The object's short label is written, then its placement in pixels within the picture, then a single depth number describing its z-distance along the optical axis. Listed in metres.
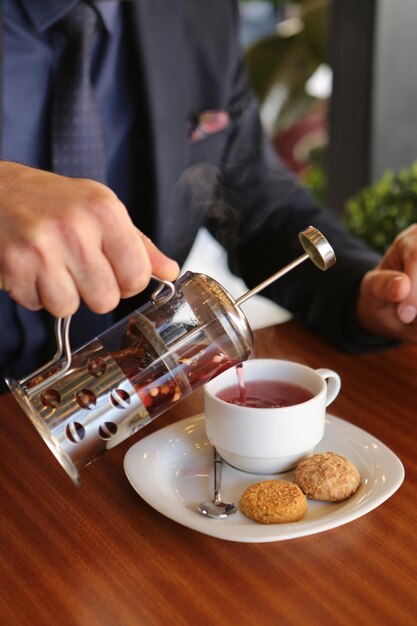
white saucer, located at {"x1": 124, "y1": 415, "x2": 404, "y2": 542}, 0.86
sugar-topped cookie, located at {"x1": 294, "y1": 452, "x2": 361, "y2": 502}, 0.93
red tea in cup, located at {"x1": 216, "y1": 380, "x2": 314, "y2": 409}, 1.03
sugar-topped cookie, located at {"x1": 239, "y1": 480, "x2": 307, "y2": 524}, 0.89
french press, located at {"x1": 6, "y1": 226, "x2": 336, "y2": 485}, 0.89
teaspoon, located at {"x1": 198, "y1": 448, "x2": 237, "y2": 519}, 0.91
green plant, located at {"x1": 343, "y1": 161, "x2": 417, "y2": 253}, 1.93
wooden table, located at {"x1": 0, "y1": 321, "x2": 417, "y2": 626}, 0.78
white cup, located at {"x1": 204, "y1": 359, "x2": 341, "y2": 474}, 0.95
